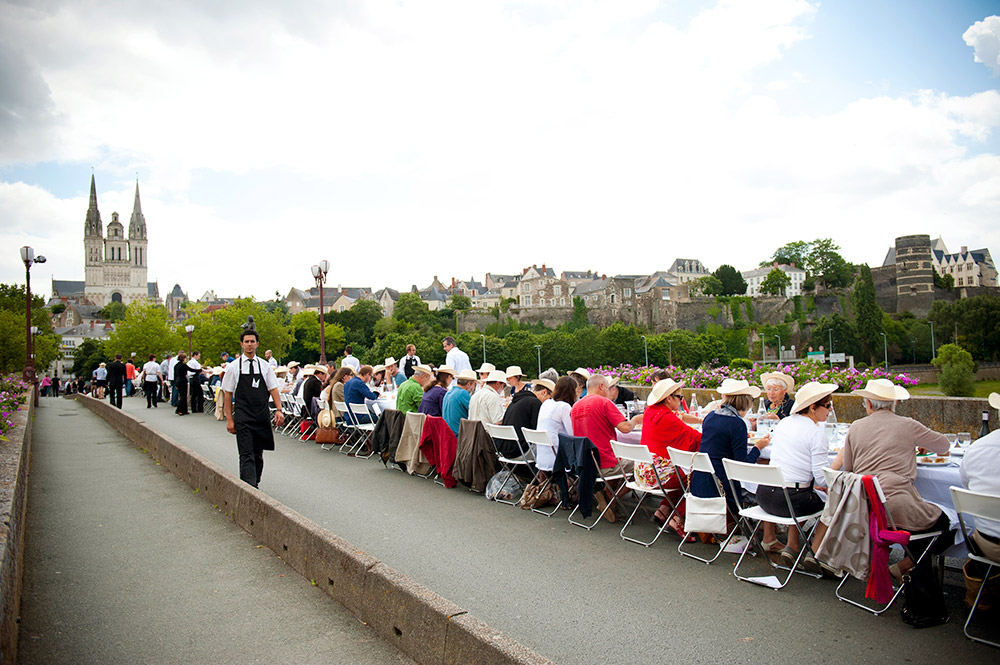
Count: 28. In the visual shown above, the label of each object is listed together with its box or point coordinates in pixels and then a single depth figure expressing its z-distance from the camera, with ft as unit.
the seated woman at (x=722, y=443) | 18.01
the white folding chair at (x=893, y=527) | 13.47
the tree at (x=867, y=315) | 252.21
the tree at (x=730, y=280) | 372.99
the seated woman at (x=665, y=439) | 20.20
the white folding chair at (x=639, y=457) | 19.15
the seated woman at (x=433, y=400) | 30.71
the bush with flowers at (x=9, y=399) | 32.41
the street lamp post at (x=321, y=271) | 65.26
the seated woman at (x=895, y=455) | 13.85
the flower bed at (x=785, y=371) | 38.06
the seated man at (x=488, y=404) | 27.27
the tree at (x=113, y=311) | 455.63
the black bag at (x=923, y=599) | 13.14
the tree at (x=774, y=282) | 357.20
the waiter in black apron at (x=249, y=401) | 23.57
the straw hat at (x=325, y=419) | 37.10
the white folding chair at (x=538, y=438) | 22.62
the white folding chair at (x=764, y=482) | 15.53
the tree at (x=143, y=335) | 169.27
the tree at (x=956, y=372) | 143.23
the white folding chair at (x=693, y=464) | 17.70
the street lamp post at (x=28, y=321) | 69.31
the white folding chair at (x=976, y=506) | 12.01
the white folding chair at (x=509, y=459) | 24.18
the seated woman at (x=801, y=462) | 16.17
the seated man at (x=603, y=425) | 22.31
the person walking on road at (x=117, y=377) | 68.95
